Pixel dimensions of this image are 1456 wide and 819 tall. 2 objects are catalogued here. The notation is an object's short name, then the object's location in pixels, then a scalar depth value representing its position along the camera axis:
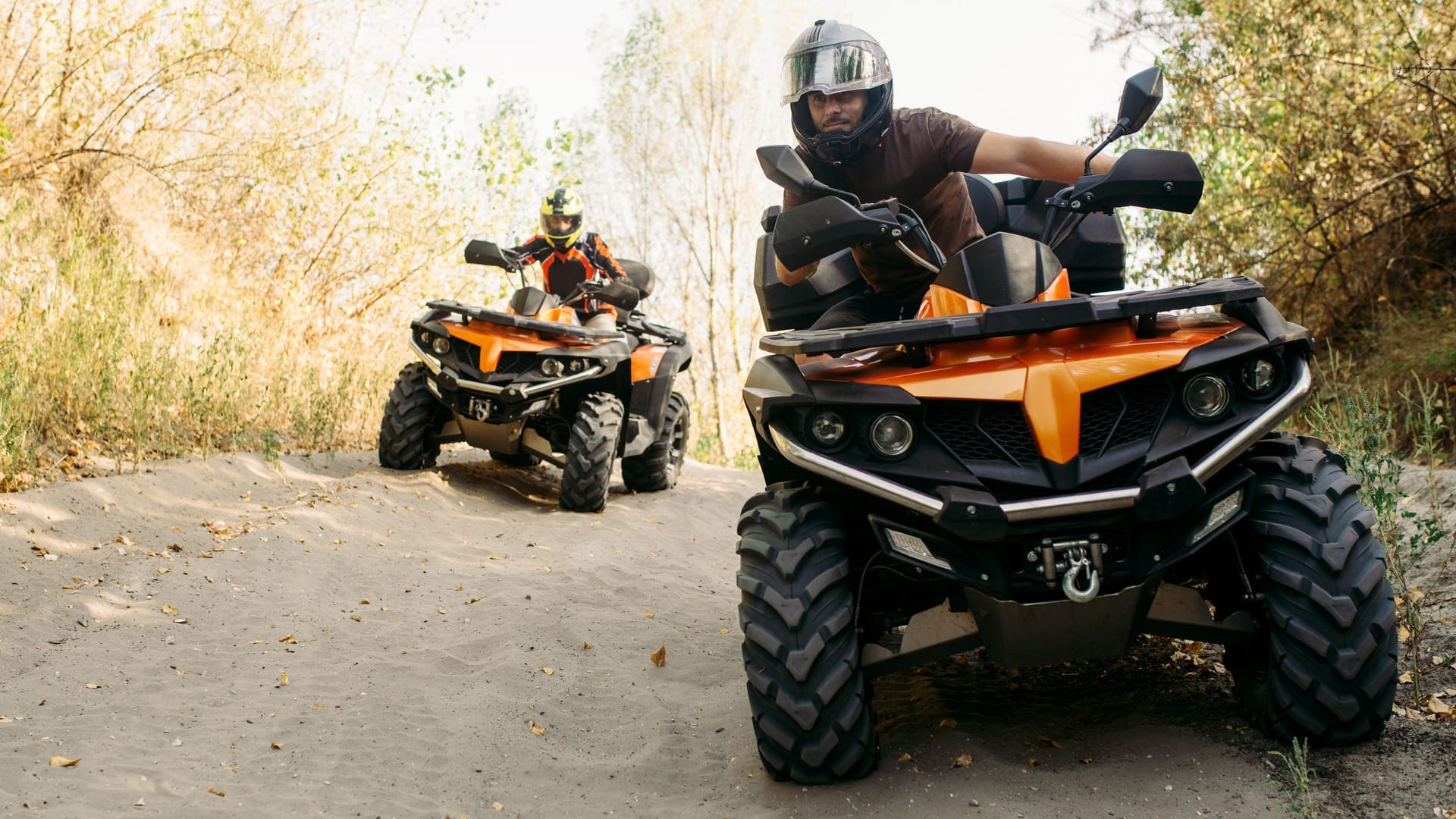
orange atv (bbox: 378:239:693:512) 8.52
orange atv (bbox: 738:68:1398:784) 3.01
